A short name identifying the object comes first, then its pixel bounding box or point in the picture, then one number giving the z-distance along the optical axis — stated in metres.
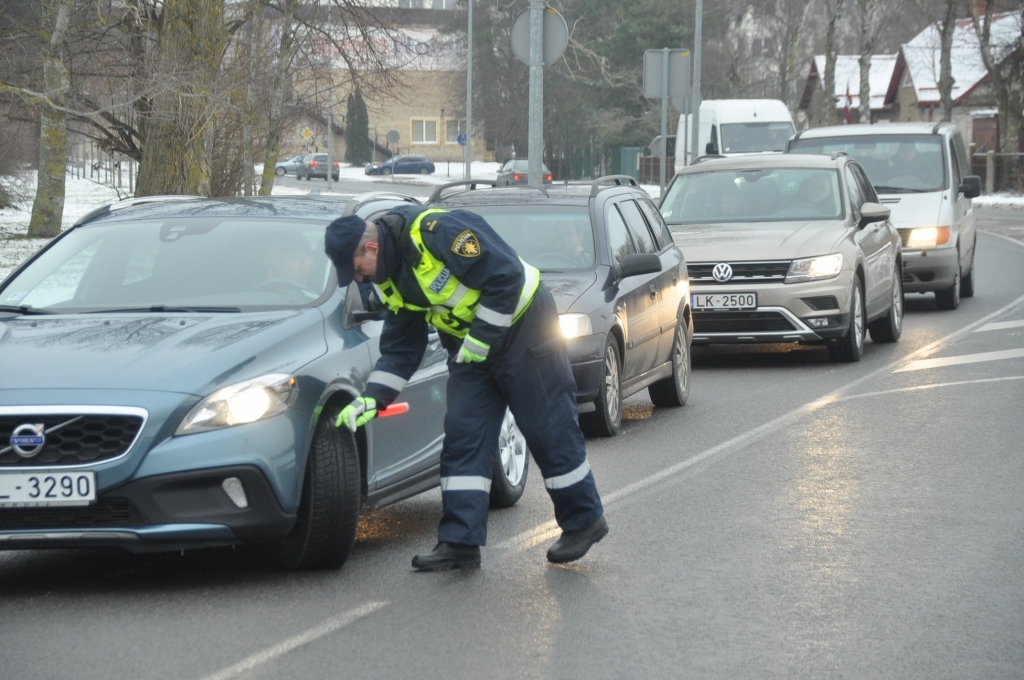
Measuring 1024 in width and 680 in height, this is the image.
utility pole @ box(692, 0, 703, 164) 29.06
